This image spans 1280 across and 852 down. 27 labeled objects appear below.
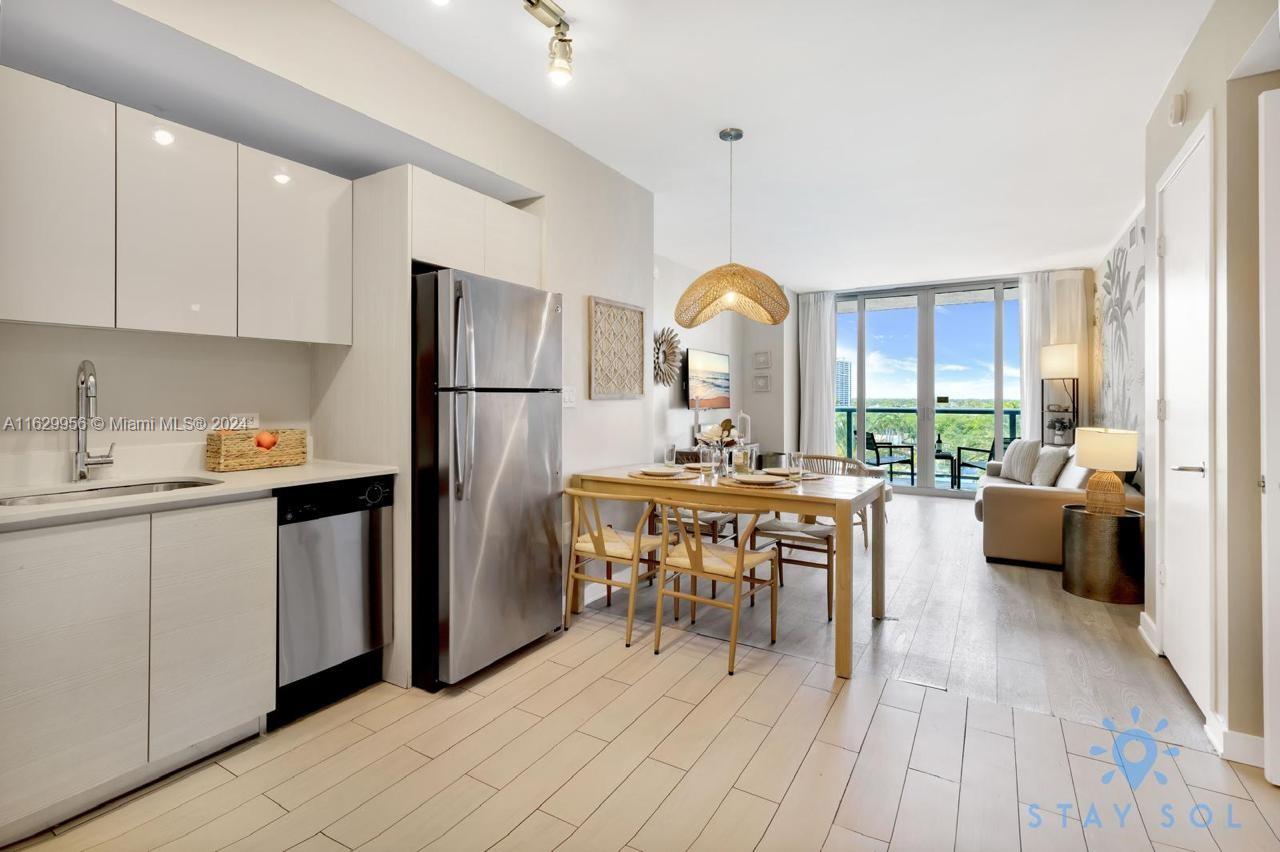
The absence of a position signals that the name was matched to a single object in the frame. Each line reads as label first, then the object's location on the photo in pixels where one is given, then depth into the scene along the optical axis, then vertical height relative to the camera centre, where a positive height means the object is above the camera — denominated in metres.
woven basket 2.36 -0.09
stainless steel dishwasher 2.18 -0.62
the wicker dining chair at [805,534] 3.31 -0.60
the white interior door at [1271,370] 1.74 +0.17
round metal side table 3.47 -0.75
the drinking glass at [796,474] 3.14 -0.24
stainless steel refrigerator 2.44 -0.18
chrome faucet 2.08 +0.06
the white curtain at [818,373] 7.84 +0.73
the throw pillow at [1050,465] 5.02 -0.30
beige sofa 4.21 -0.64
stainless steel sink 1.93 -0.22
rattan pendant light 3.25 +0.74
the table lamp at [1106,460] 3.60 -0.19
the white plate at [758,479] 2.97 -0.25
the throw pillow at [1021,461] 5.63 -0.30
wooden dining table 2.59 -0.33
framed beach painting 6.41 +0.56
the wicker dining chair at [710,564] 2.66 -0.62
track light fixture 2.17 +1.39
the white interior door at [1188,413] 2.12 +0.06
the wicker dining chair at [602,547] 2.93 -0.59
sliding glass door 7.15 +0.60
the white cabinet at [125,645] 1.57 -0.63
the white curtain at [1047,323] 6.50 +1.16
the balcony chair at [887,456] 7.61 -0.34
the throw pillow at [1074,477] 4.29 -0.35
